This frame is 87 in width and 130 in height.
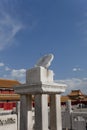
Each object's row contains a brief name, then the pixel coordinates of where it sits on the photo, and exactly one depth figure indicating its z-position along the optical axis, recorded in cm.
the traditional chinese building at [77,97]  5656
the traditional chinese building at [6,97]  3703
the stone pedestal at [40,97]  728
